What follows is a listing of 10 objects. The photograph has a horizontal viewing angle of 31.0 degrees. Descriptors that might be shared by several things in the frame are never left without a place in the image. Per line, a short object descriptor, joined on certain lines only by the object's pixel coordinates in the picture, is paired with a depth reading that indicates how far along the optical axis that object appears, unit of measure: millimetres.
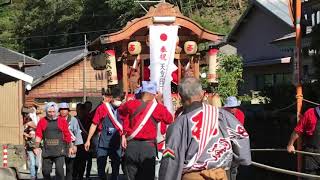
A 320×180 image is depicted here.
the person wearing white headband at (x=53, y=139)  10742
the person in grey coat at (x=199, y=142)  5055
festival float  11584
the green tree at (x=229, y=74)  25609
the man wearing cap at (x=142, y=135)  7973
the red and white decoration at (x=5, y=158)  16031
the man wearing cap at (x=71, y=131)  11398
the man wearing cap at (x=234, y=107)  9703
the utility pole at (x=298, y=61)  9781
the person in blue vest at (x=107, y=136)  10609
